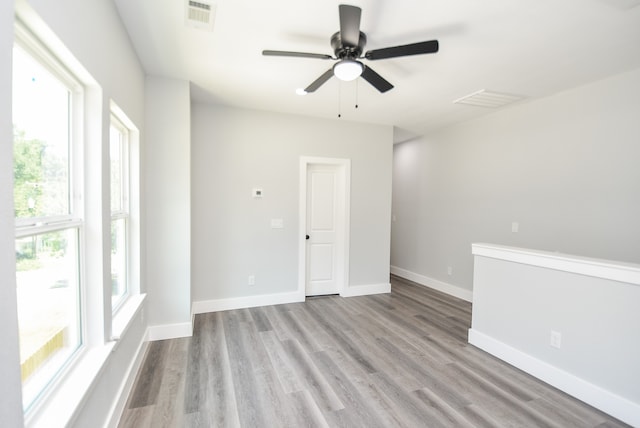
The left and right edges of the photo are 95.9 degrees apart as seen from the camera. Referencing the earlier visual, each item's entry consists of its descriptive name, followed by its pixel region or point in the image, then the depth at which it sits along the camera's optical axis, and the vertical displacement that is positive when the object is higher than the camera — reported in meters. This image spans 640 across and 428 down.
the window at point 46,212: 1.14 -0.04
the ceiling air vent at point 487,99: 3.33 +1.31
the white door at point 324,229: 4.47 -0.37
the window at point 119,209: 2.32 -0.04
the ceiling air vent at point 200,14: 1.93 +1.33
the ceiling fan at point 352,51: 1.84 +1.07
